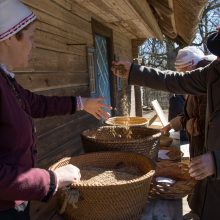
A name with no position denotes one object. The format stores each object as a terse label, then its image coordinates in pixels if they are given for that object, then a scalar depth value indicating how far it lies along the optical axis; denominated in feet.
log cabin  5.56
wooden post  17.84
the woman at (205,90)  3.67
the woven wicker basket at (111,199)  3.37
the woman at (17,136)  2.55
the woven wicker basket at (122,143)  4.53
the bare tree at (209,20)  34.58
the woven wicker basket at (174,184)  4.72
